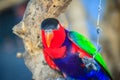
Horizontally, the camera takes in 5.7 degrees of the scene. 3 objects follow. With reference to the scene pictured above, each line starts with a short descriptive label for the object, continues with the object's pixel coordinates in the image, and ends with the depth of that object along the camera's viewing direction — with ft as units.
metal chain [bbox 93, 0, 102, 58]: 7.14
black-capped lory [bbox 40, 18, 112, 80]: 7.12
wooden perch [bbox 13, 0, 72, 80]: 7.46
